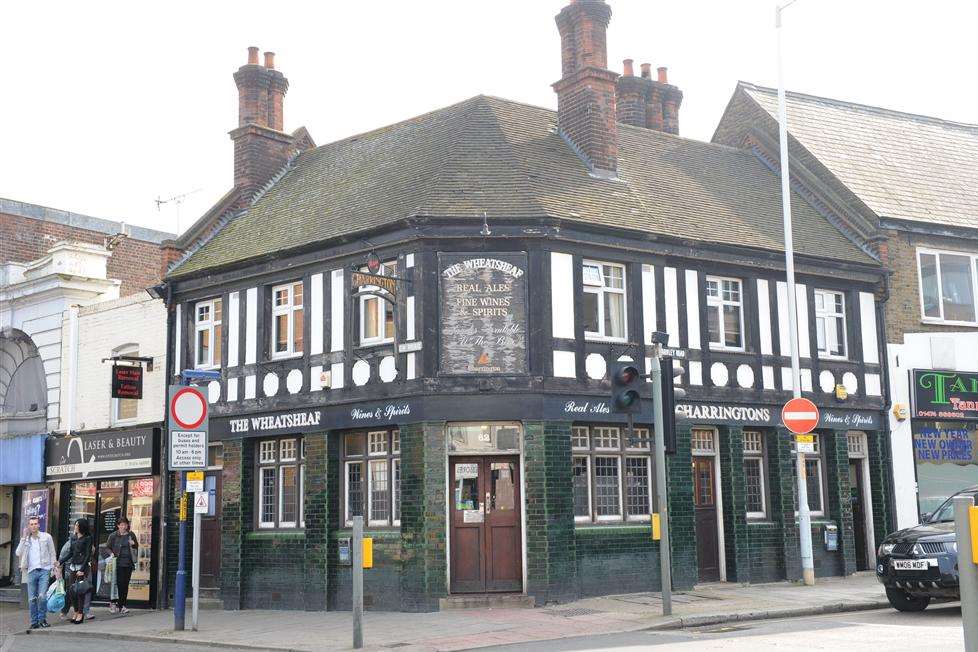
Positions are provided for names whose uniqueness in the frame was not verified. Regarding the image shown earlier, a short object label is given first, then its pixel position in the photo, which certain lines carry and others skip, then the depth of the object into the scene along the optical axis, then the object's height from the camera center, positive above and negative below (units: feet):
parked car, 46.32 -3.31
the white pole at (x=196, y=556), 53.16 -2.59
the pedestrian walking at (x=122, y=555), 70.13 -3.20
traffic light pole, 50.31 +0.06
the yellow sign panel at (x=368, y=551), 45.32 -2.14
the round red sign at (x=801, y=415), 62.69 +4.05
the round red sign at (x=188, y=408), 53.42 +4.50
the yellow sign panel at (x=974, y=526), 17.93 -0.68
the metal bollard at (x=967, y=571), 17.54 -1.37
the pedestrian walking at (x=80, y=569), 63.82 -3.78
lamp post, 64.54 +6.67
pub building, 59.31 +7.98
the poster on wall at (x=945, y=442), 76.18 +2.91
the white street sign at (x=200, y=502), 54.03 -0.02
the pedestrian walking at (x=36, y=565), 61.77 -3.27
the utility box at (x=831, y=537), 69.72 -3.06
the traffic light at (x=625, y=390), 50.29 +4.55
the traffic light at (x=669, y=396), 52.29 +4.47
